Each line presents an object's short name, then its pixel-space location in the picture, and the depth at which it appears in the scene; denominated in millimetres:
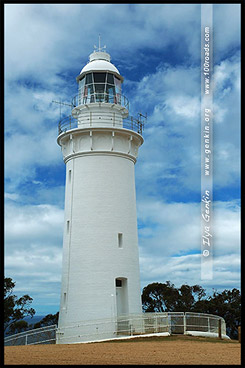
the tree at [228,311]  39188
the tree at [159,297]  40312
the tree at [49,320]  42094
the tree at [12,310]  35094
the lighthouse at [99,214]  24891
